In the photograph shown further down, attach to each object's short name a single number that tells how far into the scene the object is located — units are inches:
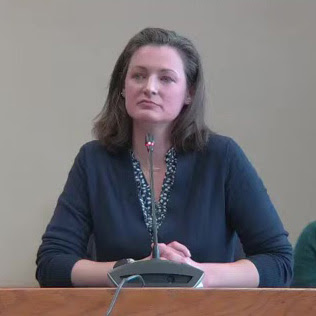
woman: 179.9
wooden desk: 160.9
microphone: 165.5
